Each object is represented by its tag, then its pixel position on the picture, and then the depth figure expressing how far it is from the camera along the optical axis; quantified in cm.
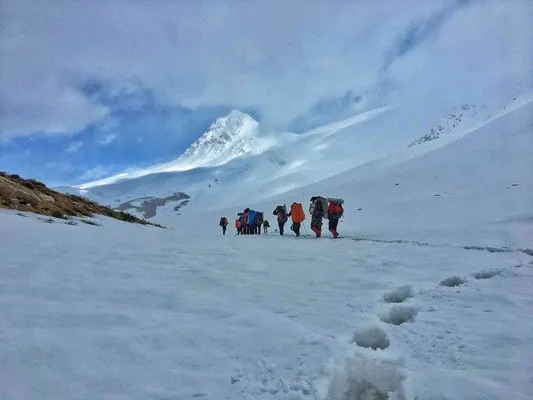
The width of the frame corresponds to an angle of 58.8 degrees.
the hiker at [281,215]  2085
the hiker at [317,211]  1897
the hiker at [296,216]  1986
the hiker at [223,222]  2630
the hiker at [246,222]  2357
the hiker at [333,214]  1859
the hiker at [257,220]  2322
